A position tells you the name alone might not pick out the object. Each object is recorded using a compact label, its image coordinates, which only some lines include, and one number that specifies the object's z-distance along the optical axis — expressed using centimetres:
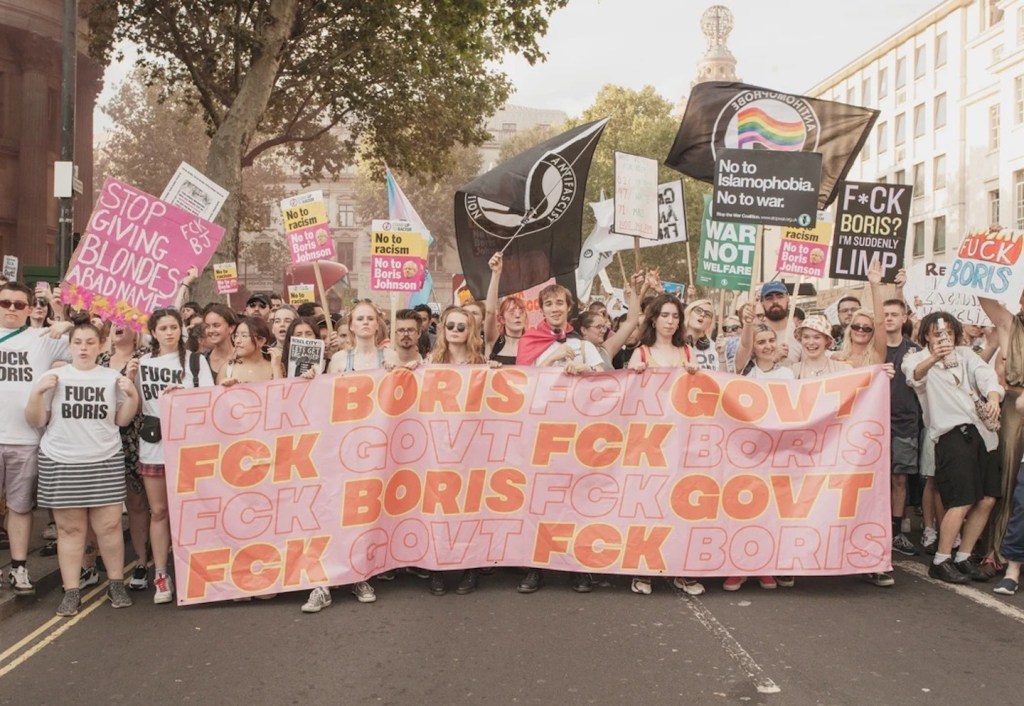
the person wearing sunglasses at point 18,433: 657
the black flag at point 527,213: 831
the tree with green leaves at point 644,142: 5152
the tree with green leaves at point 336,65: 1956
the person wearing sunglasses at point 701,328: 788
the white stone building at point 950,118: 4053
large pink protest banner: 646
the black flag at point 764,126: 946
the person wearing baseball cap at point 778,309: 895
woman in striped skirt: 625
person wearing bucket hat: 720
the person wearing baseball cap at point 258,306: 1112
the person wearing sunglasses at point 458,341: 689
